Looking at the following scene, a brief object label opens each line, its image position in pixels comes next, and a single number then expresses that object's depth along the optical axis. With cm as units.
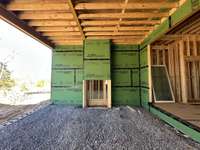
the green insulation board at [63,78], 508
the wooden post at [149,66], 410
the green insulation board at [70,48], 514
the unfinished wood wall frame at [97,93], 482
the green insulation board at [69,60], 509
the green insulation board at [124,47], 504
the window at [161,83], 434
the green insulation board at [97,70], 461
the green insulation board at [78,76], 506
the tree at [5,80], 830
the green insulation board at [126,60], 501
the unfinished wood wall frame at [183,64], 435
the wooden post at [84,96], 460
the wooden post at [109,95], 457
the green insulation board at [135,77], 496
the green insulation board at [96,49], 466
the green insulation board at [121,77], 498
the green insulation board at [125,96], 493
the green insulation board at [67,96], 504
